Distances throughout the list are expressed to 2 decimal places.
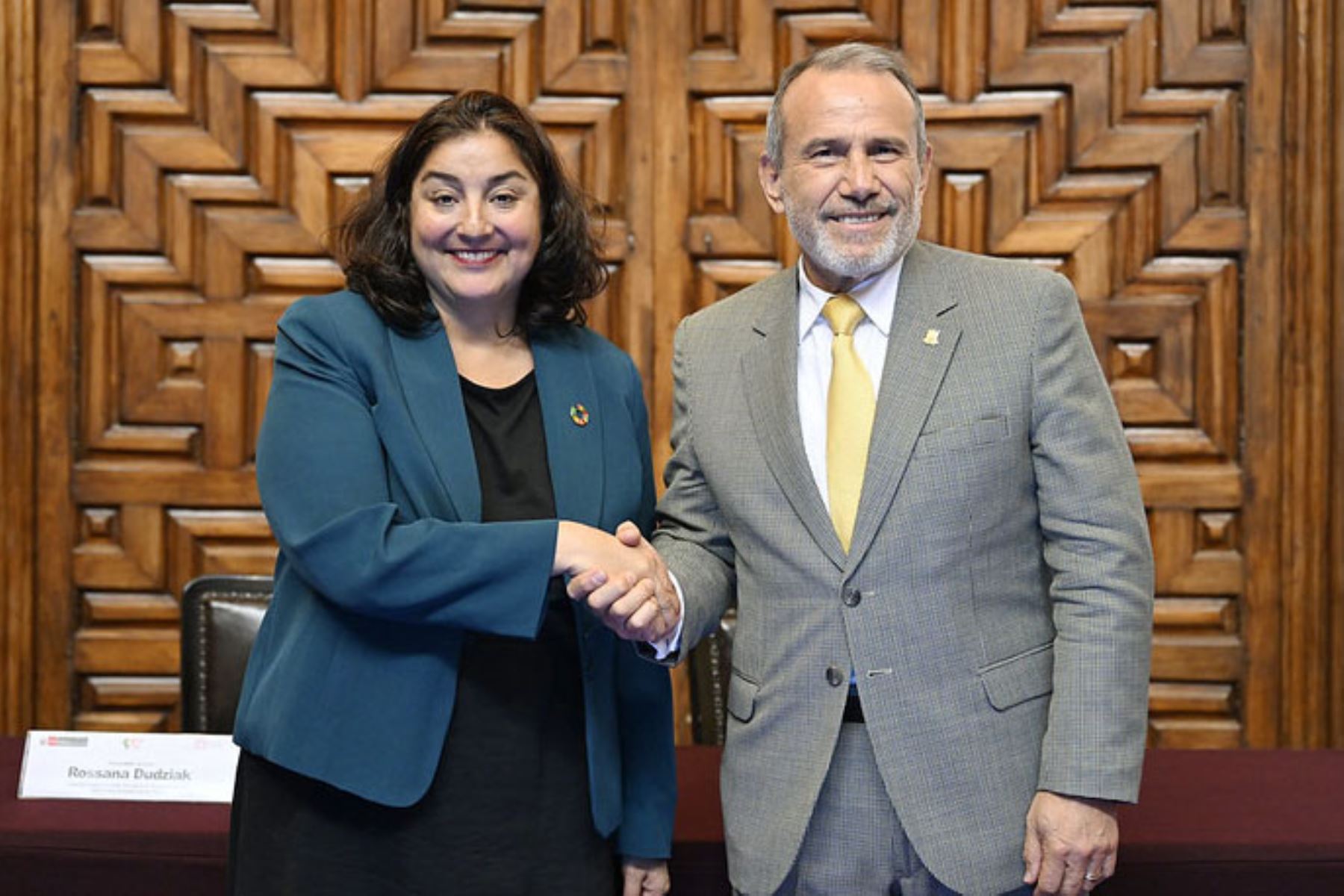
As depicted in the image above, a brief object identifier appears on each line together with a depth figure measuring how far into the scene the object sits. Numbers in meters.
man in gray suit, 1.76
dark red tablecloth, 1.98
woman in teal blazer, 1.76
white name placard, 2.17
